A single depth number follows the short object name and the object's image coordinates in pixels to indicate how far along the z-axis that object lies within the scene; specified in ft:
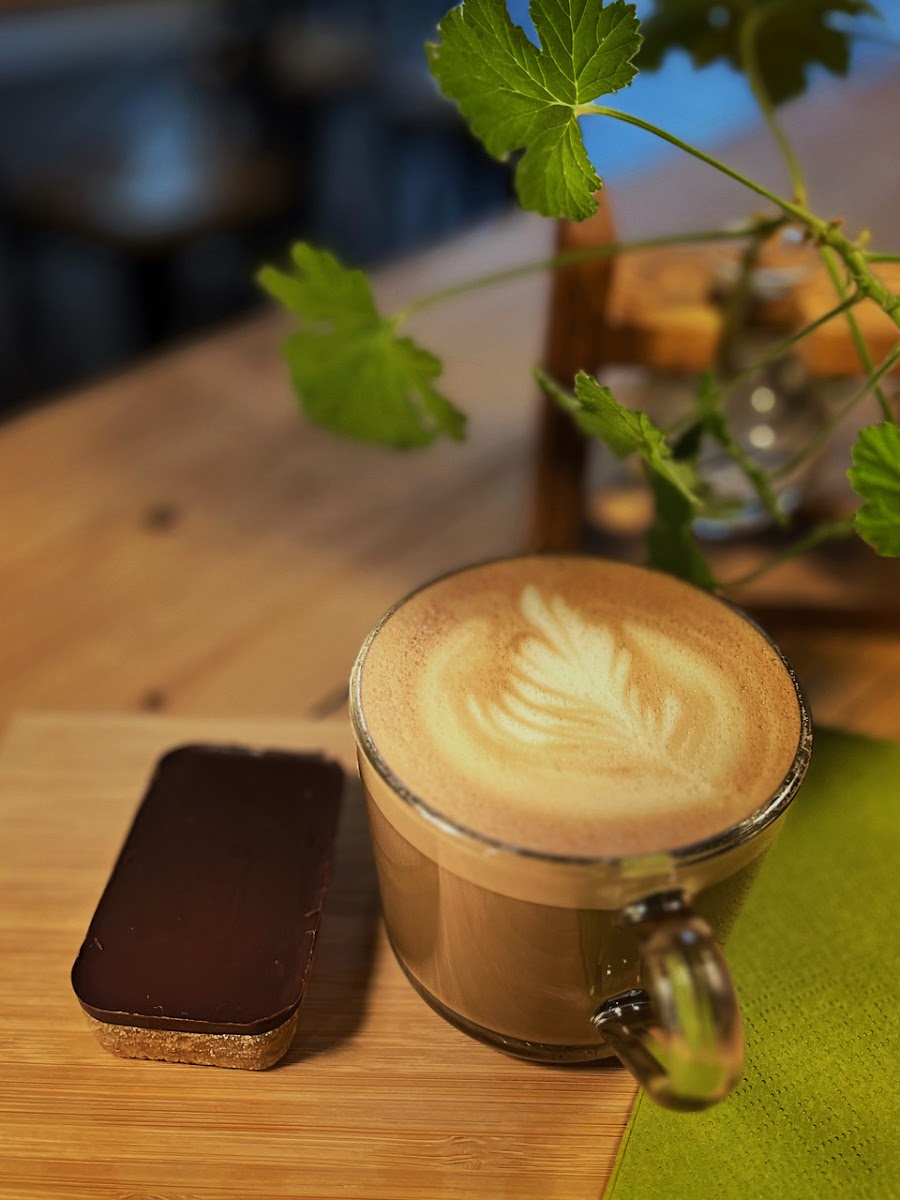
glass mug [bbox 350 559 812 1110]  1.29
